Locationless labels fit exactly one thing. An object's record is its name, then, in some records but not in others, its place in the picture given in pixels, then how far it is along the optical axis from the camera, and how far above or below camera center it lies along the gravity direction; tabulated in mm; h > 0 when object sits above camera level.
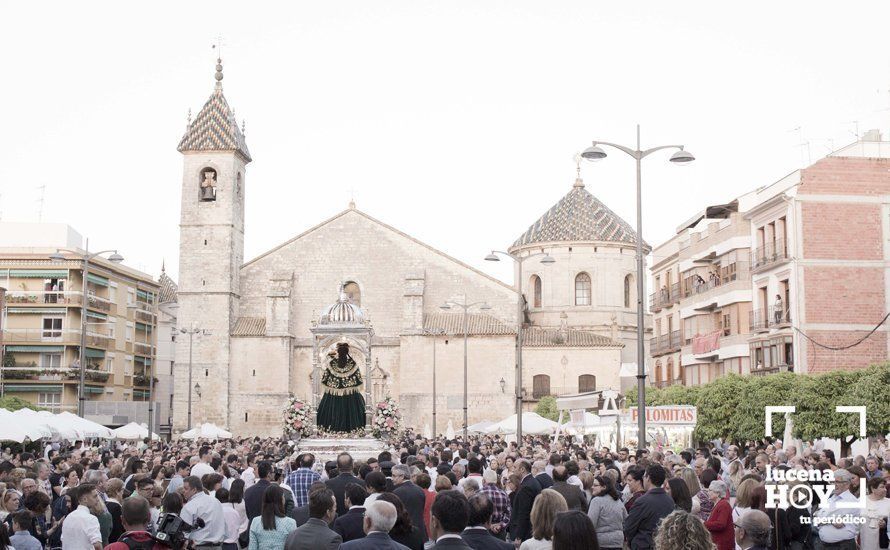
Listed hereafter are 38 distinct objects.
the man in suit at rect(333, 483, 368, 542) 9430 -1057
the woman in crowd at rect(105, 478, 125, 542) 10414 -1038
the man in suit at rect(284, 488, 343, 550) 8047 -1003
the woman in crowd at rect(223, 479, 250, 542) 11305 -1147
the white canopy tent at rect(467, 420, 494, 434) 40938 -1351
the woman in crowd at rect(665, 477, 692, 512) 10383 -924
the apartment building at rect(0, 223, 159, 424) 54062 +2877
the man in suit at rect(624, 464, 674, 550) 9617 -1012
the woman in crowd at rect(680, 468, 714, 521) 10867 -1016
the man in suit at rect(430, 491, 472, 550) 6801 -778
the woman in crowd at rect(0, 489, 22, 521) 9883 -975
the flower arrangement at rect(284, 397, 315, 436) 31406 -791
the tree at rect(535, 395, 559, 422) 50875 -809
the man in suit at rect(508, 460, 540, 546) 10828 -1112
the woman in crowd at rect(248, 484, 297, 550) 9078 -1078
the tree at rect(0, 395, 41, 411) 39803 -536
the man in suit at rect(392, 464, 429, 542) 10250 -970
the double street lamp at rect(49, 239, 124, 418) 30962 +1796
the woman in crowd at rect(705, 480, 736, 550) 9625 -1125
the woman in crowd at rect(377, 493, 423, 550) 8203 -1082
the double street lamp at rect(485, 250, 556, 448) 28778 -69
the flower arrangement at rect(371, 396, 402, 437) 32188 -832
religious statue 33719 -196
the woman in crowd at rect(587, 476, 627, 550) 10320 -1122
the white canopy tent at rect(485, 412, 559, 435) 35056 -1081
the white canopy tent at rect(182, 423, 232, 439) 41259 -1571
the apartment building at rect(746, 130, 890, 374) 34812 +4043
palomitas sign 21406 -460
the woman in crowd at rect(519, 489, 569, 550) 7223 -786
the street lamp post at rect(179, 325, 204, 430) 50734 +2660
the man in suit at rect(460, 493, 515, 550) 7496 -919
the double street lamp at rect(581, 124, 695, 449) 19031 +2172
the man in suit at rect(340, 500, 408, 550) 7027 -846
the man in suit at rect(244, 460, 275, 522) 11578 -1051
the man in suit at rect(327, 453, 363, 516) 11445 -902
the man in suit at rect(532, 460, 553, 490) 12234 -933
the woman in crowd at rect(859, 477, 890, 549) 11328 -1213
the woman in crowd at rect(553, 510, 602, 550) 5797 -724
